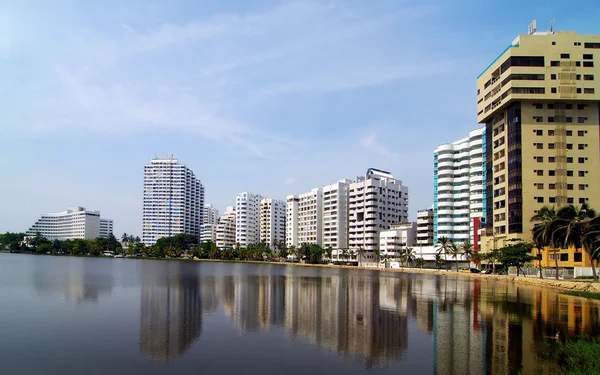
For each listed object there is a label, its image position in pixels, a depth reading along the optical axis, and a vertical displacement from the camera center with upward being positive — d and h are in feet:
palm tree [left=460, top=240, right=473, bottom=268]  427.33 -26.38
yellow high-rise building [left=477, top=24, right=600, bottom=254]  349.82 +71.54
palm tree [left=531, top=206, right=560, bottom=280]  256.73 -4.49
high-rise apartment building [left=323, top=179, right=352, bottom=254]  654.94 -30.84
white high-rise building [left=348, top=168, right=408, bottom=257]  614.34 +14.67
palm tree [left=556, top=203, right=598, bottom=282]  226.99 -1.61
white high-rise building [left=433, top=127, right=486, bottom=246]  477.77 +34.02
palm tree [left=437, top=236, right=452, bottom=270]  462.19 -23.86
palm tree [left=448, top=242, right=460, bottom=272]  450.66 -28.36
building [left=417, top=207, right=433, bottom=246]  555.28 -8.79
